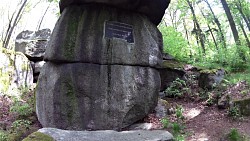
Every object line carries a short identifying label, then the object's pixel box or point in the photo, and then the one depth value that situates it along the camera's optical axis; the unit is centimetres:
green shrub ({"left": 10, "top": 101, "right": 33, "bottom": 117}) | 524
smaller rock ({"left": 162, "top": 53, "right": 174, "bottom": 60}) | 866
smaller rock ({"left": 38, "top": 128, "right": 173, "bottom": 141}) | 315
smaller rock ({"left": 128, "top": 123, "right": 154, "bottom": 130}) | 462
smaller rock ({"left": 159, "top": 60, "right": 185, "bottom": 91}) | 720
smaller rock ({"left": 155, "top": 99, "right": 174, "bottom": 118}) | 522
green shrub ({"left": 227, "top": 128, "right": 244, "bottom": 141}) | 404
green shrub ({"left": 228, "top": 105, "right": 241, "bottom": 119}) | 480
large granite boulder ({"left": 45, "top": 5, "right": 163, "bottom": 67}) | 462
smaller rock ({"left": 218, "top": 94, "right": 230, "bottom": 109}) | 532
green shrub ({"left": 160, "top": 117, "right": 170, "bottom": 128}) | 459
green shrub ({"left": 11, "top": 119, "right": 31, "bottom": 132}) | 459
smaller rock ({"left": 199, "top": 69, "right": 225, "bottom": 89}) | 655
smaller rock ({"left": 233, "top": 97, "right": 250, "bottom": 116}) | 480
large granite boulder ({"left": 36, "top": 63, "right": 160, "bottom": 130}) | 444
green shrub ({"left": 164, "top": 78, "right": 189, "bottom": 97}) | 666
